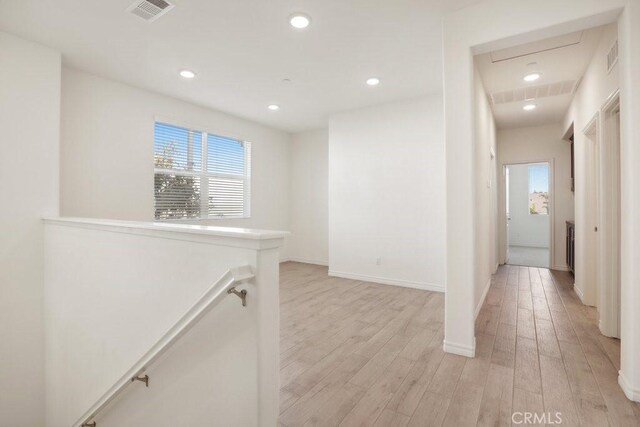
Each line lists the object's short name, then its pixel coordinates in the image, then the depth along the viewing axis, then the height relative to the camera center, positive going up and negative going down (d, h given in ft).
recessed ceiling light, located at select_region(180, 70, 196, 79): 12.01 +5.78
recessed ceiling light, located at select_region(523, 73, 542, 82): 12.10 +5.59
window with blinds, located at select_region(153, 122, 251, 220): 14.89 +2.26
